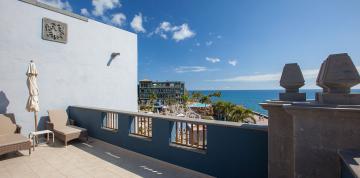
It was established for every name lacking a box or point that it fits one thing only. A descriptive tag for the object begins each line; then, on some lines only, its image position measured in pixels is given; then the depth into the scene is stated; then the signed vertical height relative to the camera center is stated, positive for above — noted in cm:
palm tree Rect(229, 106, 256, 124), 2373 -320
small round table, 506 -126
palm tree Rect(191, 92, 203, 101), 4633 -169
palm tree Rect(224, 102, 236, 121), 2577 -267
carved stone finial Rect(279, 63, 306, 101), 221 +10
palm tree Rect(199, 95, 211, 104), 4102 -217
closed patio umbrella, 532 +1
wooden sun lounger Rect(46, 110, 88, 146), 531 -124
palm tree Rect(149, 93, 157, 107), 5018 -278
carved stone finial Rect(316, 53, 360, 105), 152 +9
